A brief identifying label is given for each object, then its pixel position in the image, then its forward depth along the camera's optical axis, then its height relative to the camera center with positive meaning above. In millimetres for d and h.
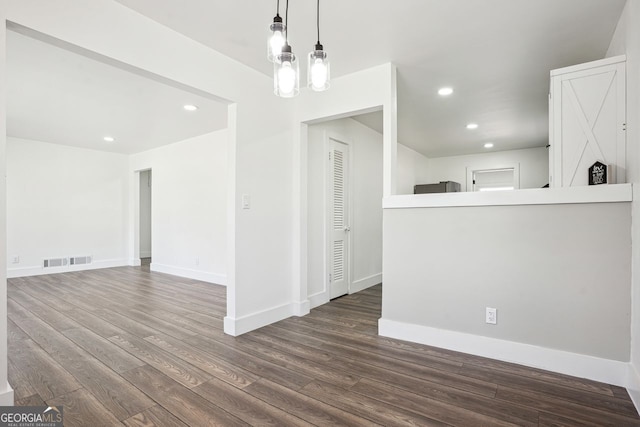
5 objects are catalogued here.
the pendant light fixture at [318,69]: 1614 +727
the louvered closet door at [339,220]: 4203 -113
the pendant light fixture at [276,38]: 1530 +840
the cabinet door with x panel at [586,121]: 2189 +649
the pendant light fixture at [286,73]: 1525 +674
